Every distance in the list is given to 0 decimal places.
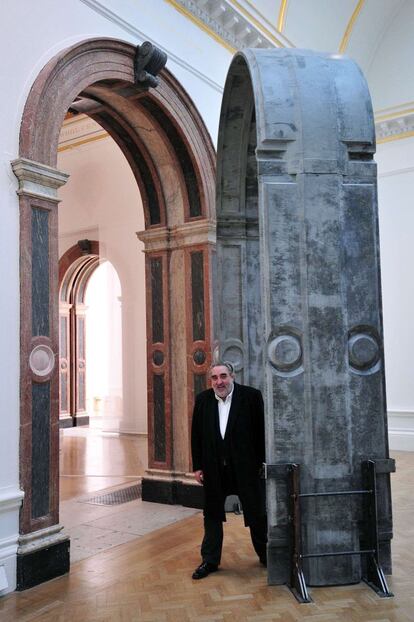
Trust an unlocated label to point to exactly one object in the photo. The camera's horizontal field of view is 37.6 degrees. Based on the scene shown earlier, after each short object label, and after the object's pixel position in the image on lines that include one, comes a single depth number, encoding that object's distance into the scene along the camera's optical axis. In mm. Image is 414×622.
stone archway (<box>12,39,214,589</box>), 4418
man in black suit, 4188
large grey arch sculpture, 3826
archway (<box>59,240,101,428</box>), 13680
